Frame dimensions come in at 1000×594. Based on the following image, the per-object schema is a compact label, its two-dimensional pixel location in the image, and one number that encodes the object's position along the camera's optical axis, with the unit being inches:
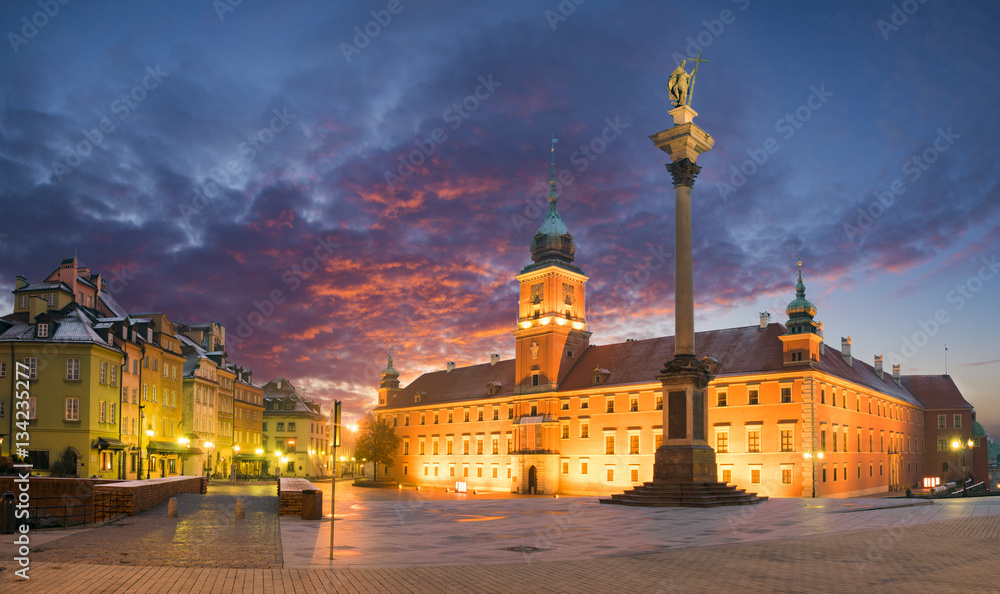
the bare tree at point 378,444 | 3809.1
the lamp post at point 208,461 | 2924.0
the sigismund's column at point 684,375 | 1400.1
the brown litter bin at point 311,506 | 1013.8
